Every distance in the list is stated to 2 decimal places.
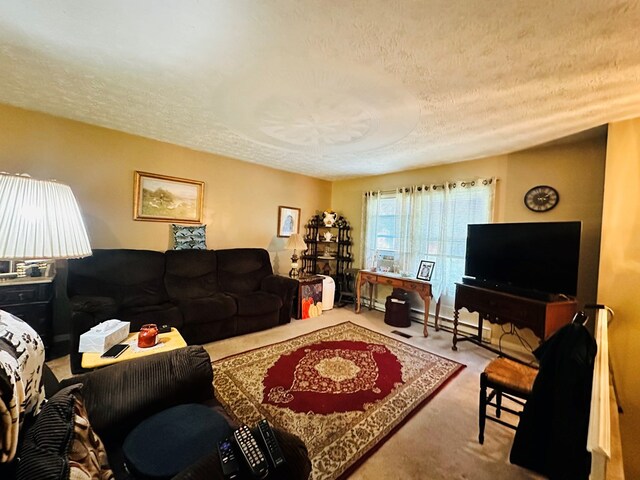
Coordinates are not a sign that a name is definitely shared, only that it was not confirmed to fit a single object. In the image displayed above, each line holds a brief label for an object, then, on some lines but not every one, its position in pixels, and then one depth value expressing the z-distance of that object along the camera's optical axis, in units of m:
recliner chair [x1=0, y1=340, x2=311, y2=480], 0.88
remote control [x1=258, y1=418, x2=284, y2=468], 0.83
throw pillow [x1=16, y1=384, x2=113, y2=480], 0.58
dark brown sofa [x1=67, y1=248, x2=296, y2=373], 2.58
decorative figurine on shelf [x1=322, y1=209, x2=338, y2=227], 5.00
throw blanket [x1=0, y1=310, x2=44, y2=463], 0.58
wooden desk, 3.52
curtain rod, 3.41
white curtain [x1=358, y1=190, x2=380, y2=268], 4.66
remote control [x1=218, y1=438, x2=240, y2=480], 0.78
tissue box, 1.64
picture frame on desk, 3.76
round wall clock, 2.96
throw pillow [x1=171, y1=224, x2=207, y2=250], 3.59
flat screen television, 2.42
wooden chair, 1.66
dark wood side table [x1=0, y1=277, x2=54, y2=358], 2.28
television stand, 2.38
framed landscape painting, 3.32
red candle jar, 1.73
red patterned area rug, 1.71
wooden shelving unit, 5.05
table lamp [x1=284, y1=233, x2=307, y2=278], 4.32
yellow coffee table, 1.53
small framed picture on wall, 4.66
